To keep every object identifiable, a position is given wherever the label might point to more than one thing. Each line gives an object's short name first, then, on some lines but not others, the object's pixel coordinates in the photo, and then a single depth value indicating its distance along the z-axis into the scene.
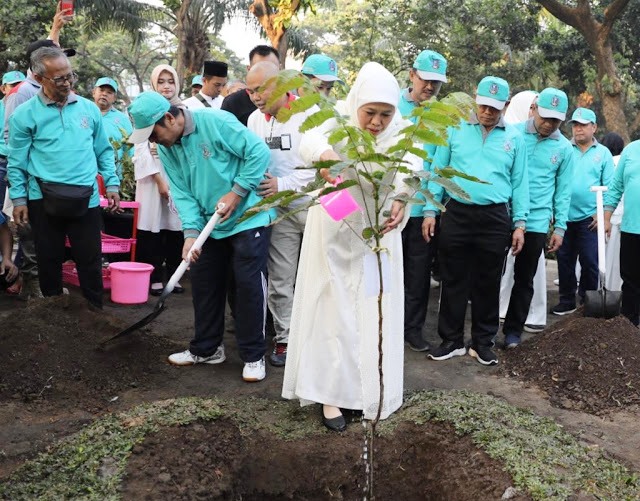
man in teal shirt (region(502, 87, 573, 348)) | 5.26
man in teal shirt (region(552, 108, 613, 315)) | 6.72
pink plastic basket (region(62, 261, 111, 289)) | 6.61
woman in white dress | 3.57
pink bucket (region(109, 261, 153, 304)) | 6.23
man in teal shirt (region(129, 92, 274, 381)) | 4.20
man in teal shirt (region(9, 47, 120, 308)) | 4.88
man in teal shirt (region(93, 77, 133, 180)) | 7.24
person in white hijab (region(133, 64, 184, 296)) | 6.32
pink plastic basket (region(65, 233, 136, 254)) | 6.49
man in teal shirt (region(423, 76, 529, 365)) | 4.82
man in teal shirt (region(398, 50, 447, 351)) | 5.34
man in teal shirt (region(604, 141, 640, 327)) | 5.81
